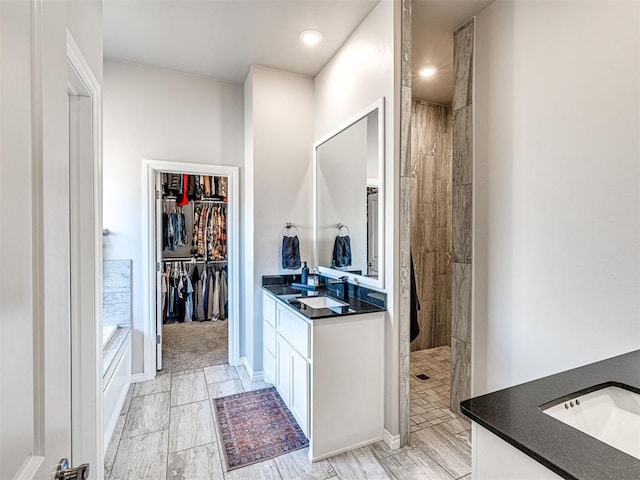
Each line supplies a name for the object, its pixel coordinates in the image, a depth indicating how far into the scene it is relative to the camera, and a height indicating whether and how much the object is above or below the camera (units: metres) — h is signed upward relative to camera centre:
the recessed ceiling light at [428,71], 3.03 +1.53
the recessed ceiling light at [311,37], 2.53 +1.56
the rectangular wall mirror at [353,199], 2.25 +0.31
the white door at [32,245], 0.50 -0.01
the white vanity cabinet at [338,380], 2.00 -0.89
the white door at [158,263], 3.12 -0.24
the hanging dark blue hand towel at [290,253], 3.11 -0.14
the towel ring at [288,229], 3.17 +0.08
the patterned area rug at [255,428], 2.04 -1.31
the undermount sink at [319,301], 2.60 -0.51
